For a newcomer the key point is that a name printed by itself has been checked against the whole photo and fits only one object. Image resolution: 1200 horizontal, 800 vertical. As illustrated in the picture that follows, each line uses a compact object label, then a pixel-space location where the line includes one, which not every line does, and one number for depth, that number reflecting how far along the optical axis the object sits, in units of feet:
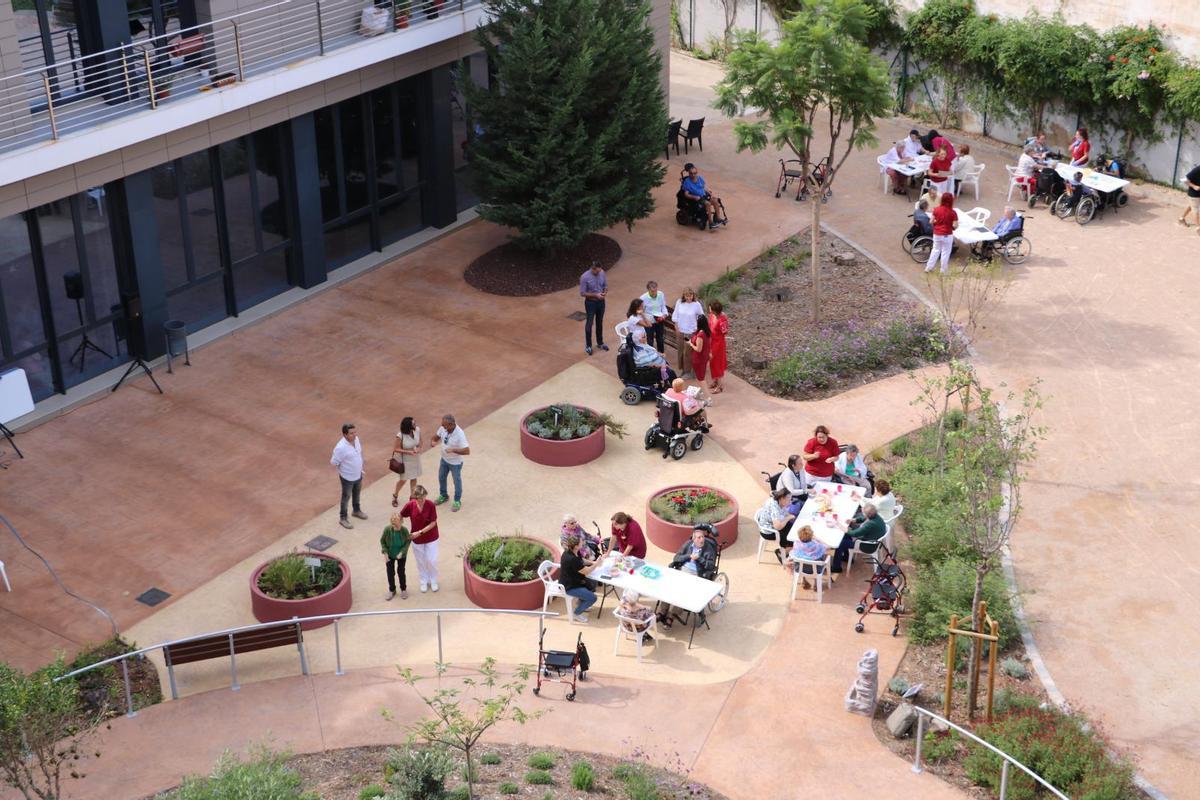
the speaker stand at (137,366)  72.28
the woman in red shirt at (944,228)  82.07
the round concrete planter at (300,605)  54.80
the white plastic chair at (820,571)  56.54
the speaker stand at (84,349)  72.02
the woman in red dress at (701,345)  71.31
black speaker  70.28
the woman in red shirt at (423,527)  55.62
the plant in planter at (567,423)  66.39
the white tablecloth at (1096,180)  88.99
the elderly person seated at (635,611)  53.15
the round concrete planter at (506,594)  55.72
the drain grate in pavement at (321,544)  60.34
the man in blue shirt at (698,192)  90.27
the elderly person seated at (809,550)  56.34
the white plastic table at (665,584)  53.31
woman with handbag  61.41
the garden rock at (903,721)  49.24
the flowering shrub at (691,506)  60.44
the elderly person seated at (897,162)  95.61
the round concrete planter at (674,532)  59.41
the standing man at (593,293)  74.13
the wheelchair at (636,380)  70.90
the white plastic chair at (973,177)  93.09
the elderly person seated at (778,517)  58.34
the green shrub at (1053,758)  45.78
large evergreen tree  78.43
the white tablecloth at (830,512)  57.36
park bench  50.78
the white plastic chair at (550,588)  55.06
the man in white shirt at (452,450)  61.36
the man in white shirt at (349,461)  59.77
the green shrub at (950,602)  53.57
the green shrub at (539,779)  46.70
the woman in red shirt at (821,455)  61.26
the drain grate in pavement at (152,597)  56.85
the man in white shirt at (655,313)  73.41
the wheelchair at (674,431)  66.18
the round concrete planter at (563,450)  65.77
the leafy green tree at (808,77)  72.54
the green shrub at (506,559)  56.44
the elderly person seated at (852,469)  61.16
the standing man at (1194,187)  87.25
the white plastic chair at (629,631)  53.36
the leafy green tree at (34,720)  39.86
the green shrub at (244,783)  39.73
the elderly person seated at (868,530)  57.00
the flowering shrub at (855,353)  72.79
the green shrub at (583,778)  46.44
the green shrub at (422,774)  43.09
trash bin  73.56
